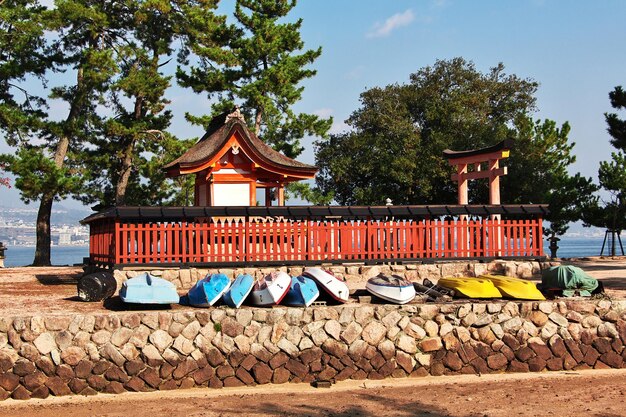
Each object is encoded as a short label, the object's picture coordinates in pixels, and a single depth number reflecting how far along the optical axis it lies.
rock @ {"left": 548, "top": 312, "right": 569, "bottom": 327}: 14.98
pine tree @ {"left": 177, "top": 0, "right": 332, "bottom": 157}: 31.66
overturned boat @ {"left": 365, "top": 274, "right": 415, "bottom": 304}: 14.65
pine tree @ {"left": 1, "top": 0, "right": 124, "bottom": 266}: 27.02
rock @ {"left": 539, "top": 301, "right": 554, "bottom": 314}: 14.95
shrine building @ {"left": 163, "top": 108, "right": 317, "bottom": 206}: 23.20
